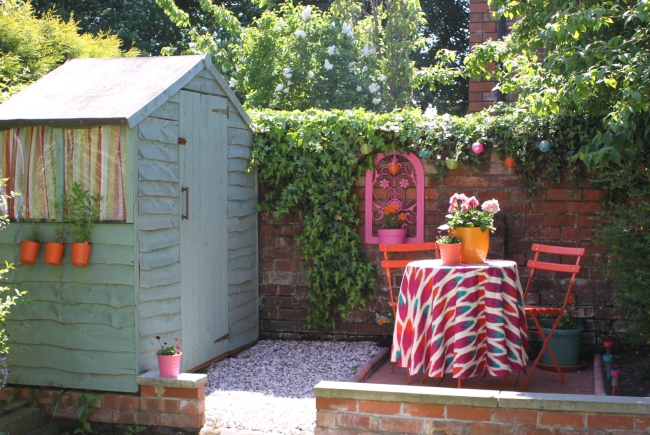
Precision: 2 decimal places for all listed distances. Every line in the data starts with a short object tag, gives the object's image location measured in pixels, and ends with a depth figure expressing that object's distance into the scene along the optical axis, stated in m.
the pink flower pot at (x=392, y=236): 6.34
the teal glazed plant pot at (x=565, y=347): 5.72
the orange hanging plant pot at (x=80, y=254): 4.51
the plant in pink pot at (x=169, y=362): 4.46
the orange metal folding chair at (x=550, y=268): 5.14
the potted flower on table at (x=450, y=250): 4.82
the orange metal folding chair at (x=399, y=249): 5.68
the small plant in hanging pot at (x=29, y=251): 4.58
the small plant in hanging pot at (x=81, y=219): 4.52
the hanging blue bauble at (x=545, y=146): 5.94
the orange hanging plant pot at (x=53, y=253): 4.54
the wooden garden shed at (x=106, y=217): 4.57
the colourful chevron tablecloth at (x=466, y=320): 4.66
